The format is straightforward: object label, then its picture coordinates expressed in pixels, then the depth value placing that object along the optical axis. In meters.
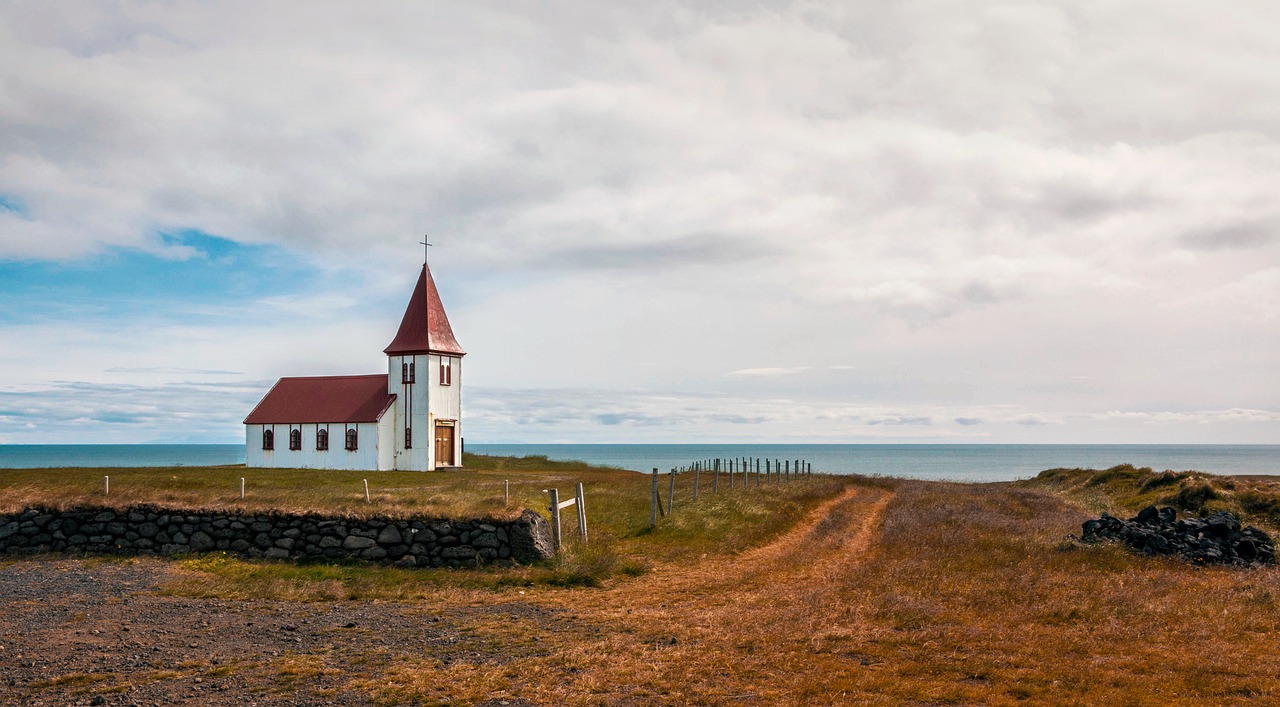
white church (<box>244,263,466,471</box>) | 55.50
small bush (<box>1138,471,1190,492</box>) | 38.19
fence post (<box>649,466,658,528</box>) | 23.42
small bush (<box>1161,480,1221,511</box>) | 29.84
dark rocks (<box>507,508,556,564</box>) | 17.66
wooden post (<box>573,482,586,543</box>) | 20.20
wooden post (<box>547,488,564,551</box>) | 18.77
